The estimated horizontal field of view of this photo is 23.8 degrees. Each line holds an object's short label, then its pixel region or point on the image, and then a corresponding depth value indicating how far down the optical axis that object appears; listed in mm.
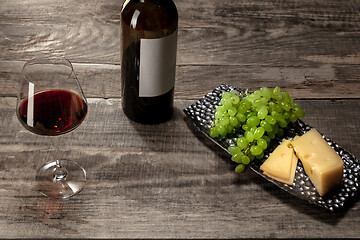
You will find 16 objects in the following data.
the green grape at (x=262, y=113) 1285
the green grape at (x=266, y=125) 1285
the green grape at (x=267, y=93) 1316
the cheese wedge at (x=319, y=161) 1219
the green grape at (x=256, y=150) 1268
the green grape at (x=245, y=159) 1269
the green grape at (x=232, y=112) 1305
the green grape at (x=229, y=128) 1309
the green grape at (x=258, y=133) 1277
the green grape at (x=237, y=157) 1271
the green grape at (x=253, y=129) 1285
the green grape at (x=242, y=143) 1274
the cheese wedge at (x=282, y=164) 1251
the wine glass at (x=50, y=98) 1171
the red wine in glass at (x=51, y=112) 1172
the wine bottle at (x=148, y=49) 1263
